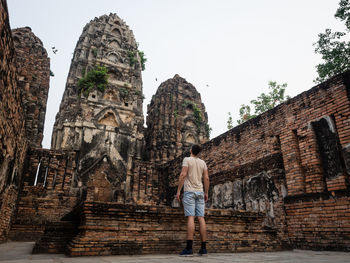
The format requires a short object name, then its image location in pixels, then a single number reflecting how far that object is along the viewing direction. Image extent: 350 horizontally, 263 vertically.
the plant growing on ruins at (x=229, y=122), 30.76
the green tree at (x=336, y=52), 13.20
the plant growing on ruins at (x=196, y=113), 23.42
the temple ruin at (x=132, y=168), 4.79
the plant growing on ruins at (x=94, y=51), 18.55
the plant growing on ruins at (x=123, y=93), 17.59
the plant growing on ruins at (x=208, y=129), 23.86
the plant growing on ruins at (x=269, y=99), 27.41
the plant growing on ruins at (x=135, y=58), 19.80
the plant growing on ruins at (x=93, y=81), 16.64
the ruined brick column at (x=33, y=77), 11.47
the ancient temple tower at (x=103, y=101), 14.78
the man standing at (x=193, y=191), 4.20
